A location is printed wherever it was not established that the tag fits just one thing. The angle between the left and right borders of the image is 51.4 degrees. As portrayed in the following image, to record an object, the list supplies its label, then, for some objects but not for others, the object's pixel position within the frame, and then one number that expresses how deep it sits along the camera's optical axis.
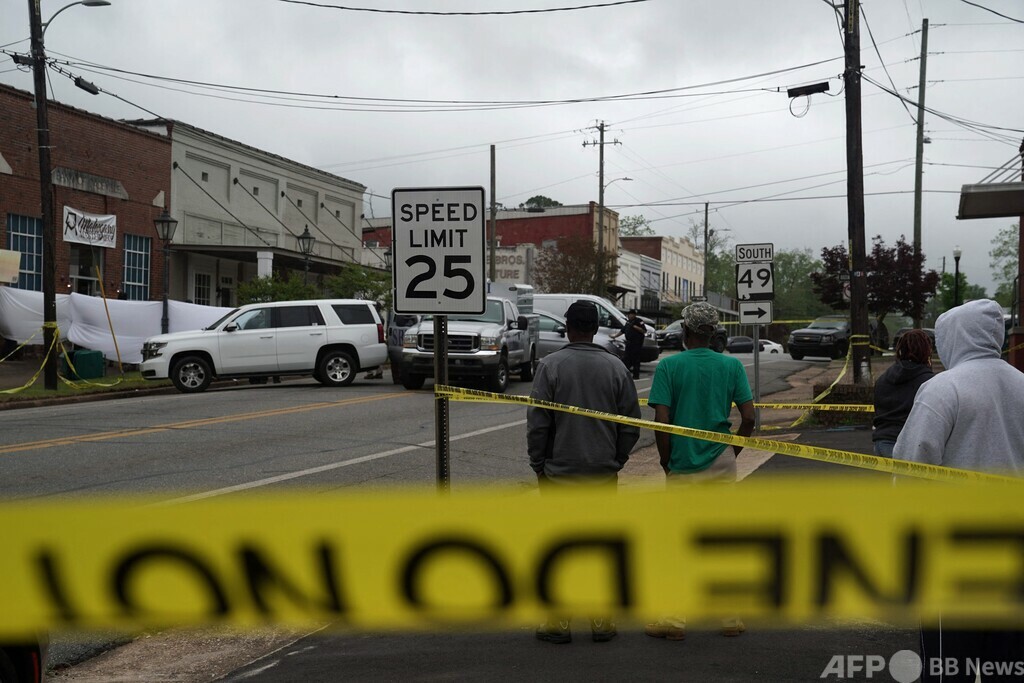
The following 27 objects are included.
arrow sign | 16.08
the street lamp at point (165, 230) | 25.69
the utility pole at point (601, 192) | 55.03
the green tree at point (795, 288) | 129.62
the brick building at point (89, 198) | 28.11
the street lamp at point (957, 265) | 48.92
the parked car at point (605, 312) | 29.06
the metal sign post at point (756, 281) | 16.08
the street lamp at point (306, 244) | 31.86
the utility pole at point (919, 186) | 40.31
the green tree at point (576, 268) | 56.81
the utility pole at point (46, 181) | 21.09
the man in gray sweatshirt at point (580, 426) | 5.88
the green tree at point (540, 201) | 97.97
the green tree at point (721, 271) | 122.19
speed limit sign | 7.16
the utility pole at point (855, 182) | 18.42
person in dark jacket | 6.50
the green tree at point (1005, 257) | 99.12
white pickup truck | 20.52
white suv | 21.77
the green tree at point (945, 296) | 72.12
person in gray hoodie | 4.04
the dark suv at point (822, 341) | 38.72
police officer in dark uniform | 25.53
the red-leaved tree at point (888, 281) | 40.88
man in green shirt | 5.94
